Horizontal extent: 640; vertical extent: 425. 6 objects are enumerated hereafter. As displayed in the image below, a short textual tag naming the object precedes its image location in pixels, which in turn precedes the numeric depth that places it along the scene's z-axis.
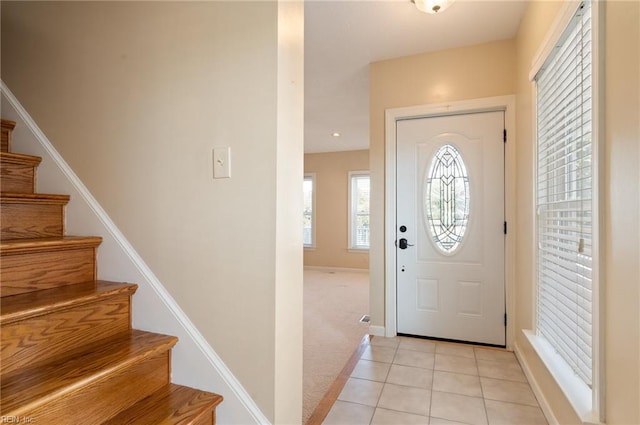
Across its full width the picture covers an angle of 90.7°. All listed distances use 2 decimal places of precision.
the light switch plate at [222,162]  1.30
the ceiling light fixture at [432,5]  1.97
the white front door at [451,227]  2.68
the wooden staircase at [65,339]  0.99
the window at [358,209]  6.67
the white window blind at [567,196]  1.35
